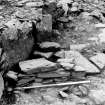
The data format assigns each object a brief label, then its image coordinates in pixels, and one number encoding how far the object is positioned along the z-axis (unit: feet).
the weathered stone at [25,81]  14.17
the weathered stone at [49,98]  13.50
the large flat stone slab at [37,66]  14.48
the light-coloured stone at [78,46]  18.06
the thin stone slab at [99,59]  16.21
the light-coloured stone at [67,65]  15.17
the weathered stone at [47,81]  14.57
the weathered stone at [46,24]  17.12
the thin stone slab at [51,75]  14.60
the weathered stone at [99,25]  21.06
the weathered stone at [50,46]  16.61
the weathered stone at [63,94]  13.67
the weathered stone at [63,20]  20.96
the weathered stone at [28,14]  16.71
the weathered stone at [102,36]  19.20
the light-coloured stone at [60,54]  16.56
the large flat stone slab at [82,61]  15.56
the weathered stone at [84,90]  13.98
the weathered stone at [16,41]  14.46
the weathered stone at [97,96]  13.51
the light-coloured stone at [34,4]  18.71
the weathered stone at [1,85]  12.95
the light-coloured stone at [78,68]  15.20
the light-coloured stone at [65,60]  15.80
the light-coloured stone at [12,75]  14.00
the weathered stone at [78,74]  15.02
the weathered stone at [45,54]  16.05
